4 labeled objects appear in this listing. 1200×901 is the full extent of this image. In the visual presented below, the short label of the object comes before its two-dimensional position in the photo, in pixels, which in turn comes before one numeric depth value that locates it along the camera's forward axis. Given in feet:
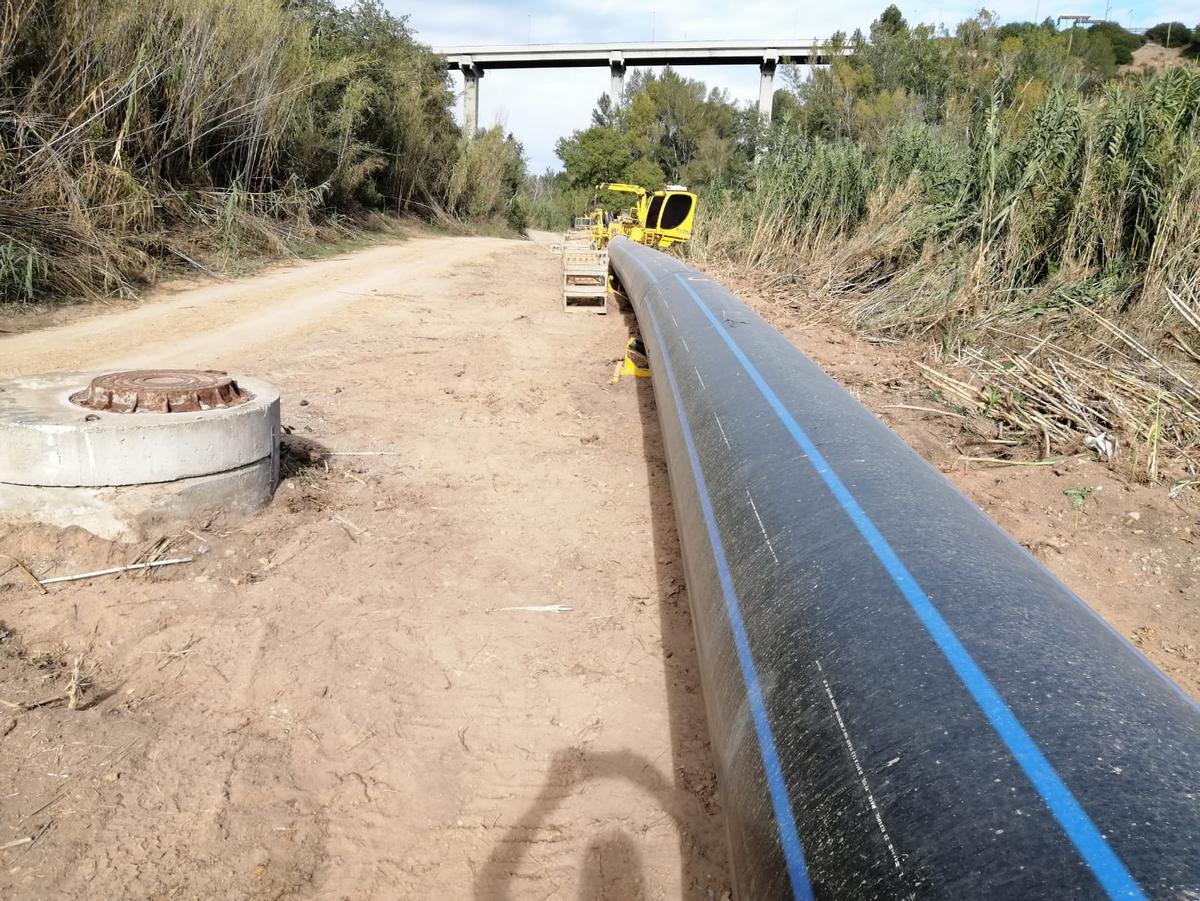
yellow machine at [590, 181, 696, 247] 48.70
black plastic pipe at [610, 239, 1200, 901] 3.22
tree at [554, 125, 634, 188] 164.25
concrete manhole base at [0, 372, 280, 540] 10.12
